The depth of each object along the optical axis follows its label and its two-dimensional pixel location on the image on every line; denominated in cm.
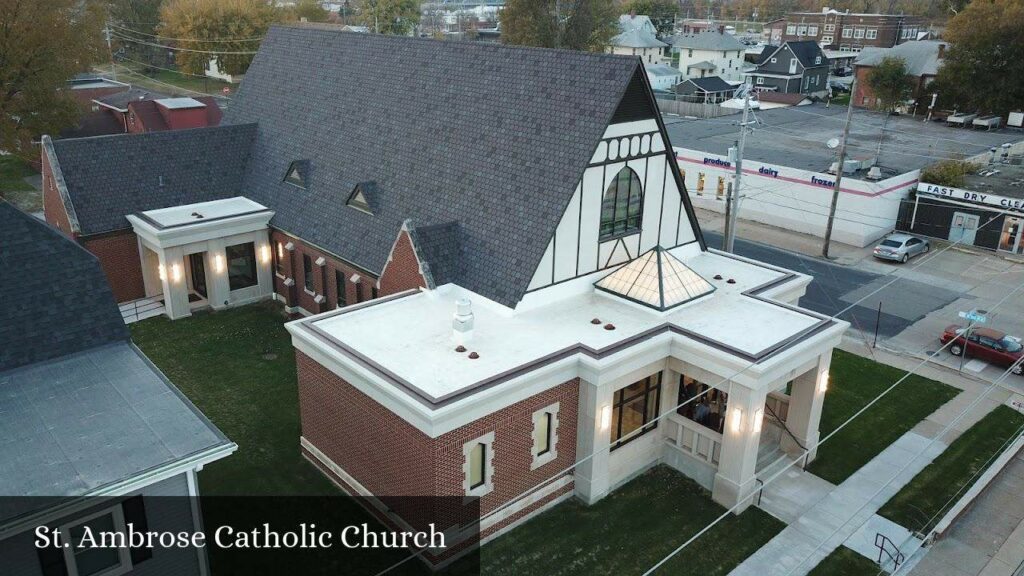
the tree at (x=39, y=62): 4712
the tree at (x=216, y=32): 9000
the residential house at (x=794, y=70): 9812
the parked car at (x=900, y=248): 4388
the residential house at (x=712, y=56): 10700
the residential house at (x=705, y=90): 9362
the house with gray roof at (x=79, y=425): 1414
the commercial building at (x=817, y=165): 4725
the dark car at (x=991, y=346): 3092
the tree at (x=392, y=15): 11781
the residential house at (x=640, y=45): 11956
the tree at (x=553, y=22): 8025
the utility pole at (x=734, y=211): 3018
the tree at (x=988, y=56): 7212
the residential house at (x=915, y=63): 8258
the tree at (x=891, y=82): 8144
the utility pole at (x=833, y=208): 4318
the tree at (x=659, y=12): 15162
